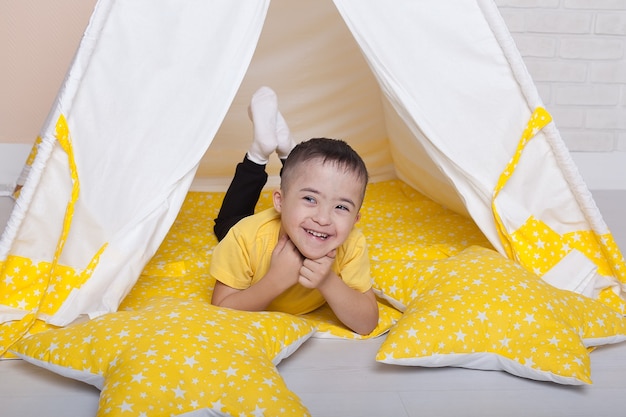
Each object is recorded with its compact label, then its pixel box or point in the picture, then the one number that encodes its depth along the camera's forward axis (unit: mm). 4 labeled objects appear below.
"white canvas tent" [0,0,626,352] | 1587
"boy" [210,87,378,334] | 1484
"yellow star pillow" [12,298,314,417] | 1209
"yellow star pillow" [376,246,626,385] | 1442
